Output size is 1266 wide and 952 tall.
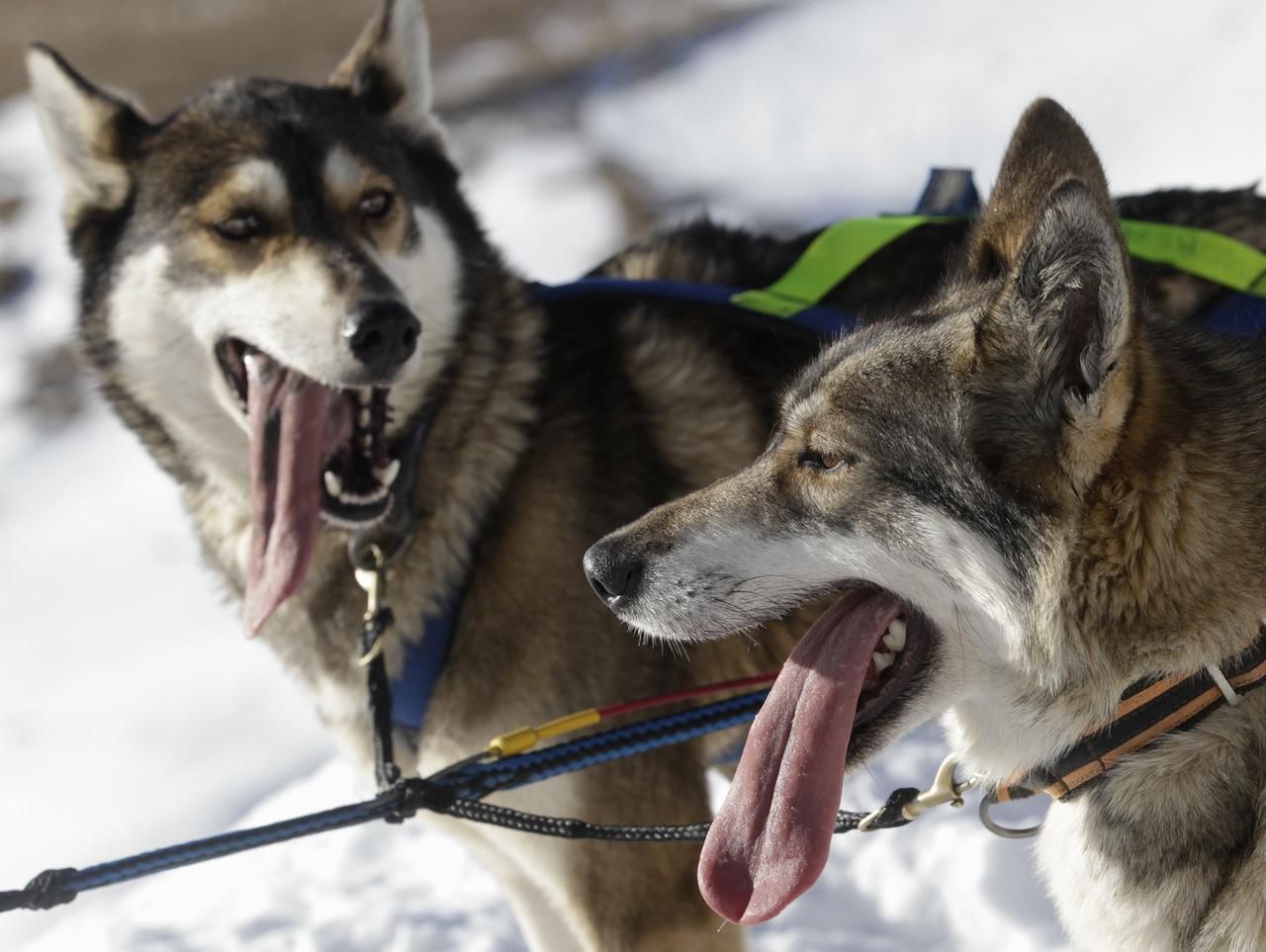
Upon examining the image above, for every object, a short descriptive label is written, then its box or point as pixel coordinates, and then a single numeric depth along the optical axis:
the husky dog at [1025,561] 3.34
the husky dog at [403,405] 3.56
